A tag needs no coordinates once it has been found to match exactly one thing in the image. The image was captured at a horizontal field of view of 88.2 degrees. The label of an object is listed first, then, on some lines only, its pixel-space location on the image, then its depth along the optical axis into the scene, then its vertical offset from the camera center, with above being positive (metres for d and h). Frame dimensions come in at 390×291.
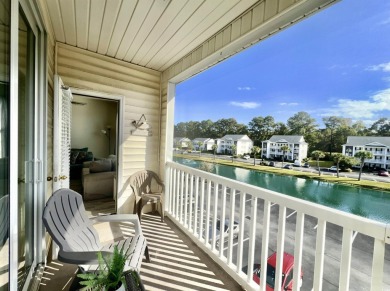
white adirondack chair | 1.41 -0.85
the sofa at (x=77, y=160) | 5.69 -0.79
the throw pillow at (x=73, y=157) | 5.87 -0.71
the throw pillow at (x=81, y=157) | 6.02 -0.72
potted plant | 1.02 -0.75
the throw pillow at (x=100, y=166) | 4.66 -0.76
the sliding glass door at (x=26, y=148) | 1.52 -0.14
